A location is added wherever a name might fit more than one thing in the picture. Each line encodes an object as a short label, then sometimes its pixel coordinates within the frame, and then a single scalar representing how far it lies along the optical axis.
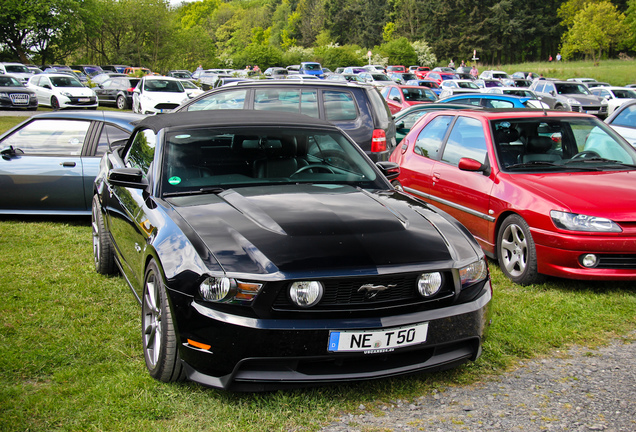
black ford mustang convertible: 2.98
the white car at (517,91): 23.81
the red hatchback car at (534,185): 5.02
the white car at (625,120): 9.69
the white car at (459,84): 34.78
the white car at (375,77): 38.67
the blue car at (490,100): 15.32
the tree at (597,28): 74.88
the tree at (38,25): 52.16
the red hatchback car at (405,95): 22.12
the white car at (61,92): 27.34
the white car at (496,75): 48.28
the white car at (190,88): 25.85
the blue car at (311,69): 52.84
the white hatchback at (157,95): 23.30
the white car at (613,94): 29.30
